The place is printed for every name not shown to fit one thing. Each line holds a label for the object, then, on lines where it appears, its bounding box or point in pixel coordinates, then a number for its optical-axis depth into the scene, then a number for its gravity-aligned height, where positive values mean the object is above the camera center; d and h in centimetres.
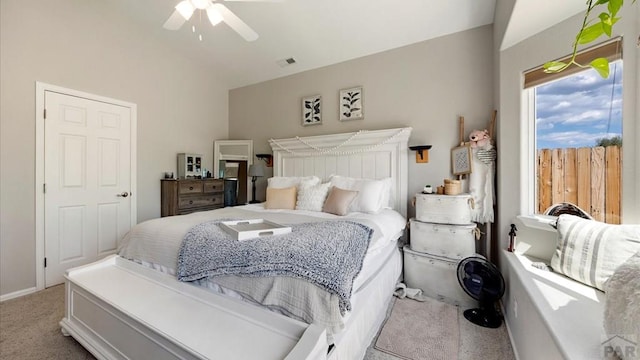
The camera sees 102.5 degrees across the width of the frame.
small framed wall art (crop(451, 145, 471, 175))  266 +21
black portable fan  206 -89
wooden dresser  360 -24
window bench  102 -62
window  156 +28
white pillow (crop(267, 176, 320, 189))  329 -2
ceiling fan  214 +141
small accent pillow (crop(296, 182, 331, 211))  287 -20
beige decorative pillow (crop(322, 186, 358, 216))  262 -23
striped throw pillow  132 -37
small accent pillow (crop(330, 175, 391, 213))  270 -14
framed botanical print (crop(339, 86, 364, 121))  346 +104
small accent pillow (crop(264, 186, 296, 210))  301 -23
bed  119 -70
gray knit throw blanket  126 -42
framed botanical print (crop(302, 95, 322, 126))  377 +104
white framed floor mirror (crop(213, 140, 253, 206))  438 +28
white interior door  278 -1
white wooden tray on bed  161 -34
